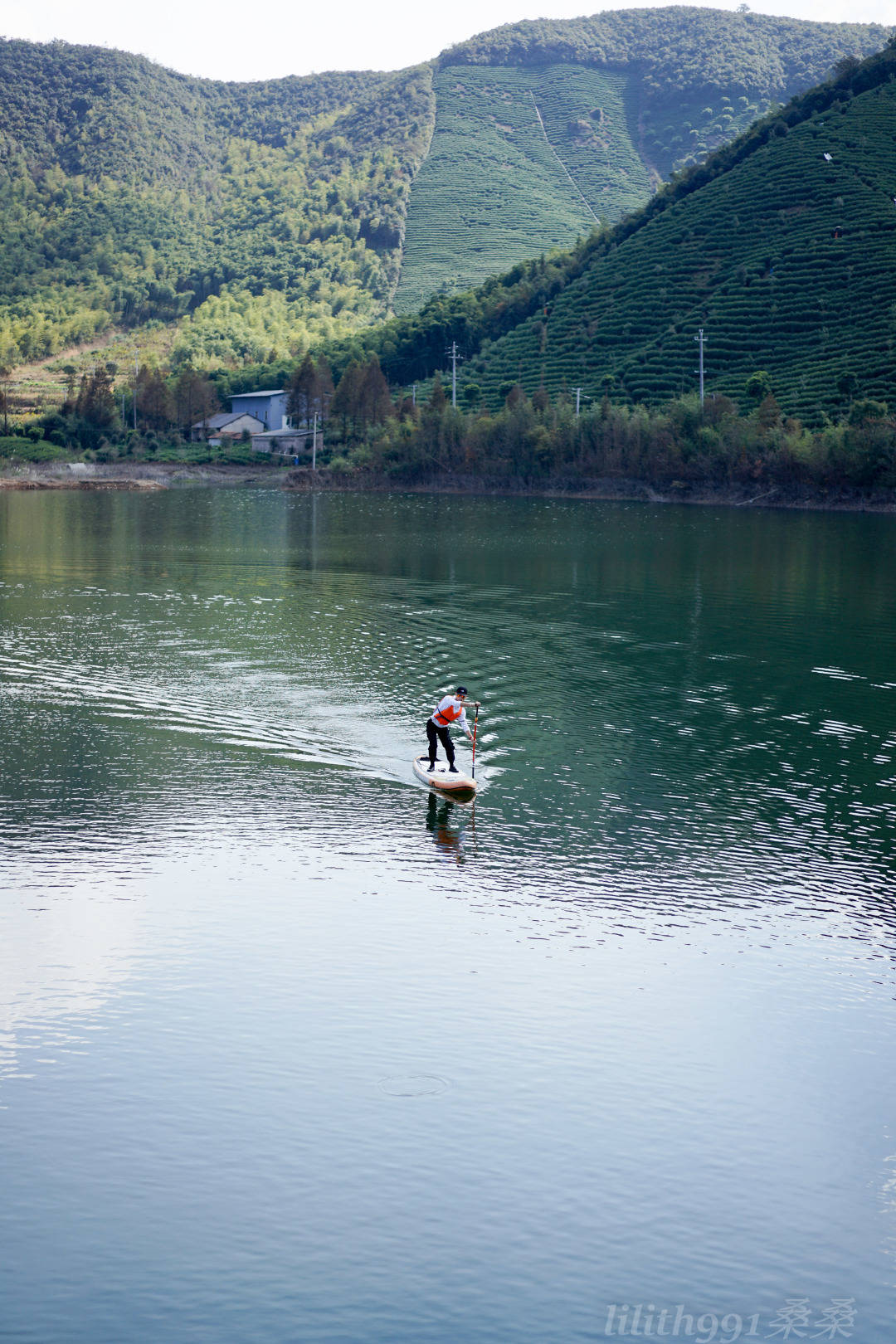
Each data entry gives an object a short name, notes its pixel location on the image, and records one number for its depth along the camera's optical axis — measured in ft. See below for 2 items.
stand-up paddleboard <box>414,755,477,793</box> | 68.54
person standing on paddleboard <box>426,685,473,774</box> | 69.31
